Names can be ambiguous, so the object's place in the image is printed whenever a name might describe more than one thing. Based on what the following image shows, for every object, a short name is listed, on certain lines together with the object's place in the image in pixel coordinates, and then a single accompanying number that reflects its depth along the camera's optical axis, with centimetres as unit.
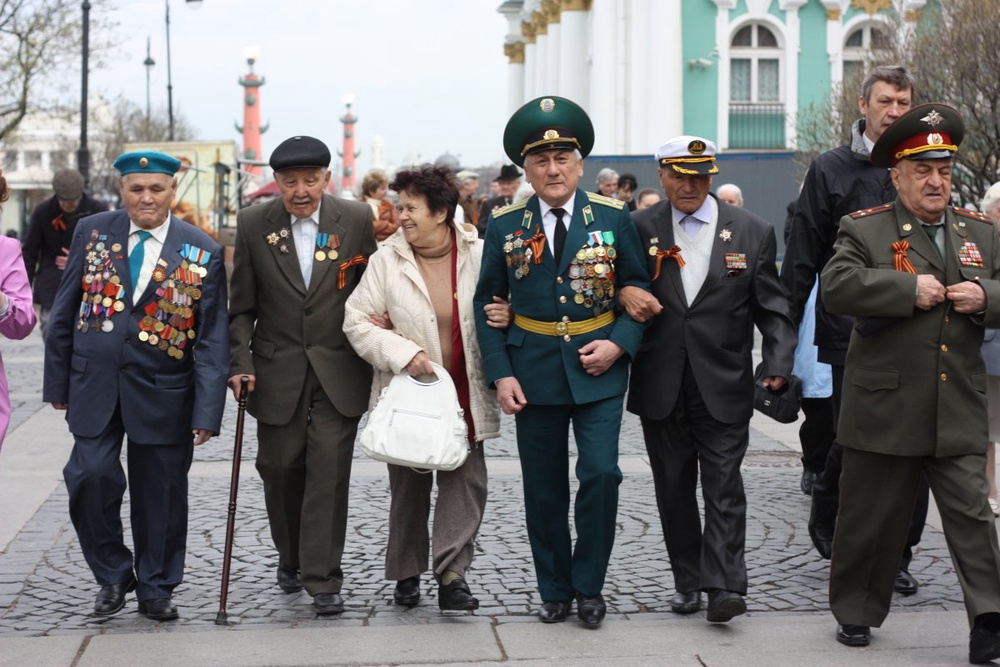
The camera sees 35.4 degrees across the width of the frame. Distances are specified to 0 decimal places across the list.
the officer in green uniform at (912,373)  559
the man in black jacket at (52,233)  1267
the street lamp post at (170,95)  4684
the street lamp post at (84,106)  2966
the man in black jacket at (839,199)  663
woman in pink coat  589
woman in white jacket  634
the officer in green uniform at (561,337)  612
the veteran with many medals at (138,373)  624
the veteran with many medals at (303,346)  650
